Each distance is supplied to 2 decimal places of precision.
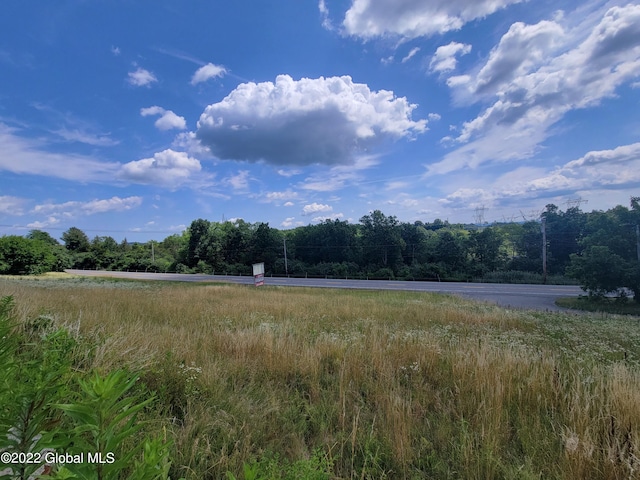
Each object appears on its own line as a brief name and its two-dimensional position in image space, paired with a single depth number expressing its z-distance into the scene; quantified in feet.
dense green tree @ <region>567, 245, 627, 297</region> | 60.39
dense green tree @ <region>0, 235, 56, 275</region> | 115.44
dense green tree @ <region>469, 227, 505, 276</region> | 130.21
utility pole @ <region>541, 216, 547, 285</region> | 104.74
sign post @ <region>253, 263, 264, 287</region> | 75.58
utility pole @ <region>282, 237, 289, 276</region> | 152.56
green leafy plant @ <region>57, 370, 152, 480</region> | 2.72
